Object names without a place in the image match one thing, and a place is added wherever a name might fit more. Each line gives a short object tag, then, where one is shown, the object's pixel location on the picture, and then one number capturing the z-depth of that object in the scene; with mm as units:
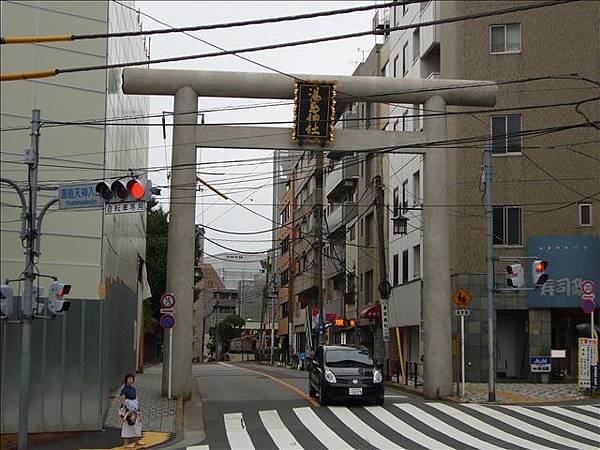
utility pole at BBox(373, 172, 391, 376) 35622
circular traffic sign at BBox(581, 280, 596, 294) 27359
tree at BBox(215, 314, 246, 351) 110938
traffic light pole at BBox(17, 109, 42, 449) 17172
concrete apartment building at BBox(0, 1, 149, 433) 18891
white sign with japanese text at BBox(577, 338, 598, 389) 27625
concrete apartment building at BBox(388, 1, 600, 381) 35844
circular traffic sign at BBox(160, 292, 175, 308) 25453
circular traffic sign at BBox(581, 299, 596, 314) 27078
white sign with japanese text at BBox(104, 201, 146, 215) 16938
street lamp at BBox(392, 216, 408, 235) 37953
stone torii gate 26656
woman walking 18266
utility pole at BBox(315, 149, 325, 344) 52531
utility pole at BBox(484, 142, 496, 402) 26531
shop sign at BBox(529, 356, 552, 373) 31062
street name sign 17234
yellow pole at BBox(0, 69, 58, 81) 13641
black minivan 24703
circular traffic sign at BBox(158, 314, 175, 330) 25219
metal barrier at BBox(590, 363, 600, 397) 27572
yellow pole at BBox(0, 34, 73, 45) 12977
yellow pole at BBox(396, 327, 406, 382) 34938
